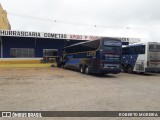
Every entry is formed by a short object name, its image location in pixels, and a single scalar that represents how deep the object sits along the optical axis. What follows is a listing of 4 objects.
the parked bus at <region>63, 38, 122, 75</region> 9.85
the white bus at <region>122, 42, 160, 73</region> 11.10
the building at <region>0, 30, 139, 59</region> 16.42
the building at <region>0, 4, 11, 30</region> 20.07
